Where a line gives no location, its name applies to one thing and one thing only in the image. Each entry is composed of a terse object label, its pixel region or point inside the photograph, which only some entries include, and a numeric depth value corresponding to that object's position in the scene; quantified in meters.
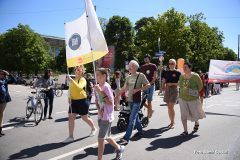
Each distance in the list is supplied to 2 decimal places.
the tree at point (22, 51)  54.97
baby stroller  7.94
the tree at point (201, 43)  49.47
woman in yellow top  7.03
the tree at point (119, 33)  51.70
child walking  5.07
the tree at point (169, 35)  40.62
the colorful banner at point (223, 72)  11.62
